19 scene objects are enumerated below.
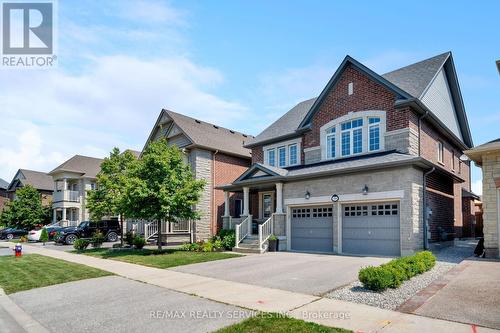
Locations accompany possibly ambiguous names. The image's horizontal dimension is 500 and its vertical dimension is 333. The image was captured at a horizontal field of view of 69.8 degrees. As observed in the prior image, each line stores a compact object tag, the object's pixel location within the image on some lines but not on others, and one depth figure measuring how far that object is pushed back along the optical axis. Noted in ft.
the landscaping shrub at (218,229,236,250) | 63.62
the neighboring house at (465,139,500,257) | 42.91
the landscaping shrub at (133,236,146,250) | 69.15
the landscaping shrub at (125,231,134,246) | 72.99
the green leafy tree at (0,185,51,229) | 133.39
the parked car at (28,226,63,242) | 96.42
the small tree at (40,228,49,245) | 90.48
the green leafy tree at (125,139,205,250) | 56.95
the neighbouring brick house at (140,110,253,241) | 82.17
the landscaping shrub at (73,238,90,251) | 69.31
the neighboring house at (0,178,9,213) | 193.36
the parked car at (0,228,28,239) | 114.90
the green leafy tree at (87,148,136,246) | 76.89
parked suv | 86.53
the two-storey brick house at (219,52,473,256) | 50.03
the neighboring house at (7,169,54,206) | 162.48
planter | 59.93
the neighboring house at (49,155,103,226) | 132.87
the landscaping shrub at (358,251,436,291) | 27.86
